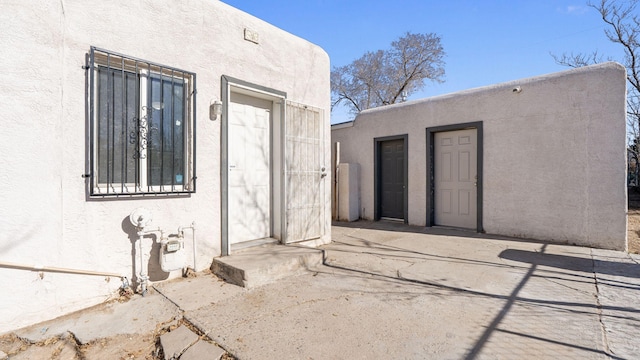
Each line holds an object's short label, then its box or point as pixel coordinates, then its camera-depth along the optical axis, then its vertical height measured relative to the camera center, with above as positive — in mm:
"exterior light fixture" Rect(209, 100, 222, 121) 3516 +818
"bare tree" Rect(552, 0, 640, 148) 9727 +3999
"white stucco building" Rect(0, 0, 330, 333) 2387 +378
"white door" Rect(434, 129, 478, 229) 6242 +11
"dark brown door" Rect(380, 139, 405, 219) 7352 -11
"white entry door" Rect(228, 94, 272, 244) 3992 +139
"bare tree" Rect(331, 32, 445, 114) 16672 +6195
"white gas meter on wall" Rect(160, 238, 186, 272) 3037 -783
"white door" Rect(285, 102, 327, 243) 4438 +93
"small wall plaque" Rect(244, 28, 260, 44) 3875 +1878
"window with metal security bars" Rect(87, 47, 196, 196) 2771 +531
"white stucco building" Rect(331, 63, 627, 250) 4758 +364
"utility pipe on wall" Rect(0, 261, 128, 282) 2300 -740
